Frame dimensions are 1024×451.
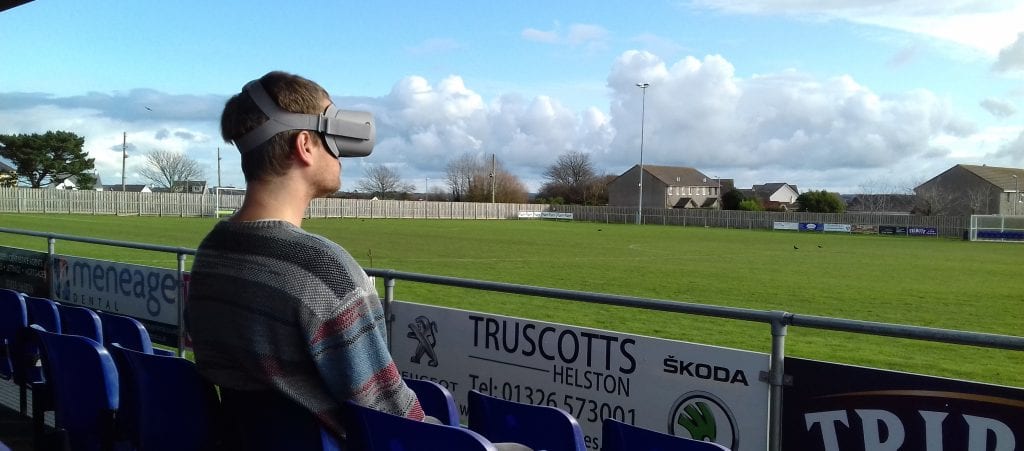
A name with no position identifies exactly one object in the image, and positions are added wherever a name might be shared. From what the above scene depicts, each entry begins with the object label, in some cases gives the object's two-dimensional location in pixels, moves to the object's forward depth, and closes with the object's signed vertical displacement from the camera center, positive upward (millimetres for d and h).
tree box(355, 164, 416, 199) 117625 +1153
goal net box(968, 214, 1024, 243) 53000 -1140
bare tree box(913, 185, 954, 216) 85362 +795
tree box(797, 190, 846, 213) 85125 +371
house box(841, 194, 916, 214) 95400 +534
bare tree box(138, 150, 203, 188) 99894 +2466
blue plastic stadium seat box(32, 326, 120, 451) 3145 -754
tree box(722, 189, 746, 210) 94938 +581
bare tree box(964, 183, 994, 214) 82688 +1054
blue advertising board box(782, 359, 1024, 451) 2965 -753
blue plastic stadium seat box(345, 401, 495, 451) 1865 -530
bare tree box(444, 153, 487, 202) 116812 +2633
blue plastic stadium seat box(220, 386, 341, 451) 1914 -526
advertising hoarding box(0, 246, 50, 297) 8094 -821
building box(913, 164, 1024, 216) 83125 +1974
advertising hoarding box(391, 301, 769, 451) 3637 -822
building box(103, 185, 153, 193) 124362 +367
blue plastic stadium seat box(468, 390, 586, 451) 2545 -699
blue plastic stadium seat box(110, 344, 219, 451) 2383 -630
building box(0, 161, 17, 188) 74000 +1087
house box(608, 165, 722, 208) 112375 +1822
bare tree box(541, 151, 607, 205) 117375 +2783
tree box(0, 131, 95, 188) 74812 +2881
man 1764 -193
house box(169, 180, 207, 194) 100375 +528
